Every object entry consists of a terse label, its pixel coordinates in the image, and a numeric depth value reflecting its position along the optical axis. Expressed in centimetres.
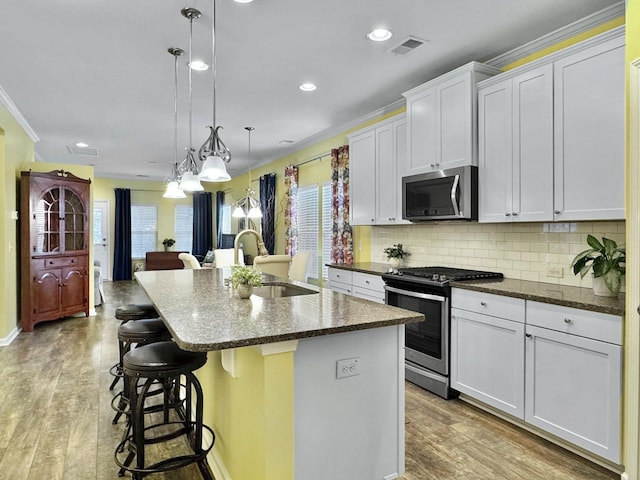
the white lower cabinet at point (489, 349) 262
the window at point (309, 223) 632
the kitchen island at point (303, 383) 159
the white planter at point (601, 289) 238
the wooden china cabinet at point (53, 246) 529
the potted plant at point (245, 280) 228
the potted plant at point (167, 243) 1112
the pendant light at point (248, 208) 638
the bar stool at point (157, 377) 188
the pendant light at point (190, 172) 281
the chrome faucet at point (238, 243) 273
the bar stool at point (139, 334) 260
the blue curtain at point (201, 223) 1134
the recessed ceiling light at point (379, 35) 296
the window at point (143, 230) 1092
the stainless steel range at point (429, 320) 313
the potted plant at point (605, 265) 231
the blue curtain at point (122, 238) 1051
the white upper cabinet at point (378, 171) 423
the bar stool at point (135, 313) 315
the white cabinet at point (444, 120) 327
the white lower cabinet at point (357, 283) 399
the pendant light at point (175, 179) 329
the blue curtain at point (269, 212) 756
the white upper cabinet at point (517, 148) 278
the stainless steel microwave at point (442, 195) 327
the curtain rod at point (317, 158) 598
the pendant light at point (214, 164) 255
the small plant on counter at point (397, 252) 450
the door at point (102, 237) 1044
